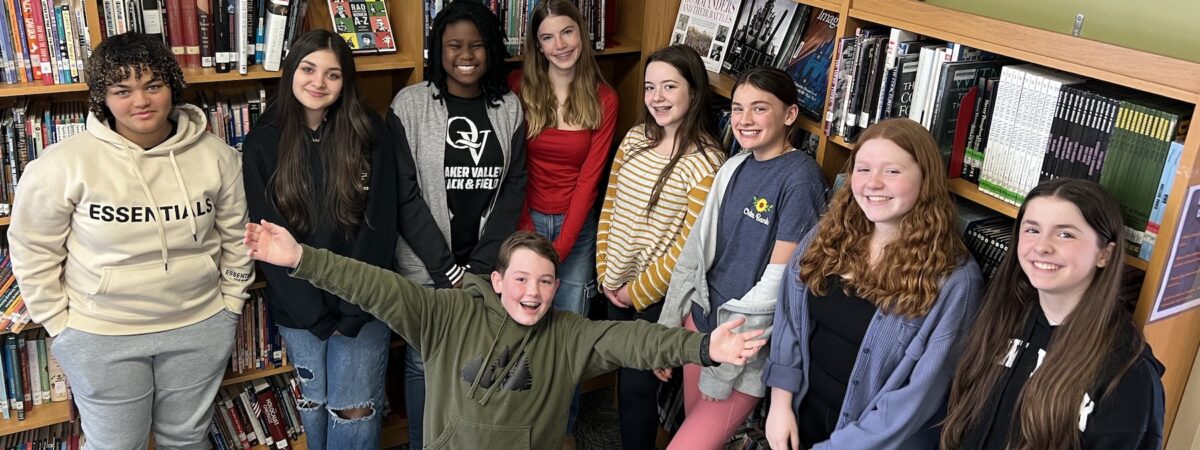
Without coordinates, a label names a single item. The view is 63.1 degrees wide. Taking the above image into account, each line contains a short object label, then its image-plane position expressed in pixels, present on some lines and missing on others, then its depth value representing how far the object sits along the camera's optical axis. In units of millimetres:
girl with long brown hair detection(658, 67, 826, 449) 2539
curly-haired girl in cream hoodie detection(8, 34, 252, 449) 2420
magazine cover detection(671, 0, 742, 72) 3119
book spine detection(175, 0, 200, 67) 2727
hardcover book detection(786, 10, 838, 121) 2719
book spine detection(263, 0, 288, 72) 2793
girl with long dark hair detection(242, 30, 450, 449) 2617
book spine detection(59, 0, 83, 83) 2564
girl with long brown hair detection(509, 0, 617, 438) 2975
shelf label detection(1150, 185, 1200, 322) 1851
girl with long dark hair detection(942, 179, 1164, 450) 1853
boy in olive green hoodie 2318
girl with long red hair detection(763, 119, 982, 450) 2164
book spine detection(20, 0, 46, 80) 2531
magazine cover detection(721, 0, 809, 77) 2904
